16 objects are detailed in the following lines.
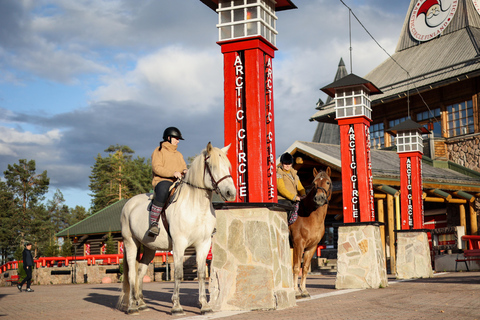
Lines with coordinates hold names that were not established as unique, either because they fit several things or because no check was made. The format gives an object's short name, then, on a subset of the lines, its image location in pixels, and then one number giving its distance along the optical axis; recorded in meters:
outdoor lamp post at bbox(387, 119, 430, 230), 18.02
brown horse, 10.19
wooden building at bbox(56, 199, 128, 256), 35.06
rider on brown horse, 10.27
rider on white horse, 8.20
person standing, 19.28
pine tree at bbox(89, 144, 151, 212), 63.81
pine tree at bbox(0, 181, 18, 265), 55.95
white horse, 7.64
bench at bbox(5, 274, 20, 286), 28.51
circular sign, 33.56
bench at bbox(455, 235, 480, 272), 20.25
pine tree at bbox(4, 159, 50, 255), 57.91
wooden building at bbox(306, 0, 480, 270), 24.94
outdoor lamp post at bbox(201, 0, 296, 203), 8.85
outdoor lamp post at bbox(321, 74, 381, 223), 13.62
